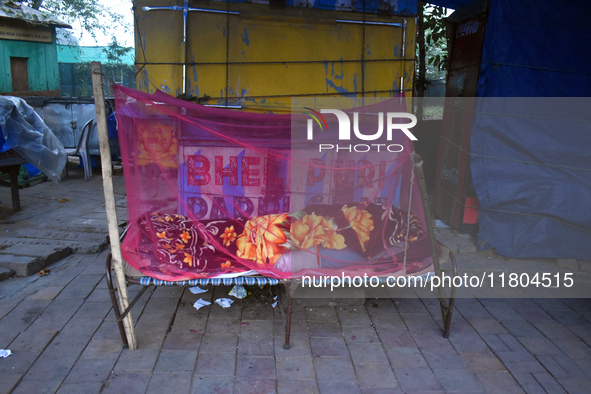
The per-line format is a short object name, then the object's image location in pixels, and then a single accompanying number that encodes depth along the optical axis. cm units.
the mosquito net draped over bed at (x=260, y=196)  311
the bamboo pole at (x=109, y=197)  264
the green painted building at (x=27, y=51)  1114
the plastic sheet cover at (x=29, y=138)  522
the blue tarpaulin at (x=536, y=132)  437
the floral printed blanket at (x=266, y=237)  316
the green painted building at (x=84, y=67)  1502
